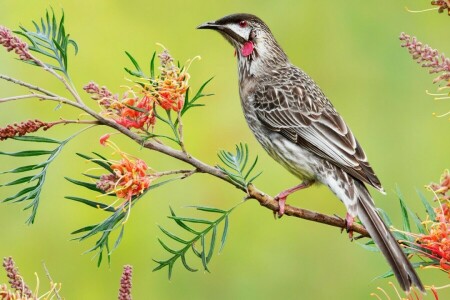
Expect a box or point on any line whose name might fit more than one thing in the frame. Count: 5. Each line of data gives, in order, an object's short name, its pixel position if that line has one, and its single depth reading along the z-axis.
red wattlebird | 8.21
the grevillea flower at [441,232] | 4.98
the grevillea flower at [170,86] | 5.57
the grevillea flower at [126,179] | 5.25
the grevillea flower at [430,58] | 4.73
